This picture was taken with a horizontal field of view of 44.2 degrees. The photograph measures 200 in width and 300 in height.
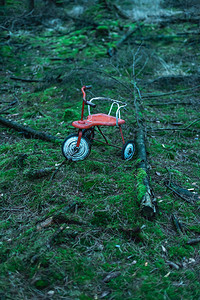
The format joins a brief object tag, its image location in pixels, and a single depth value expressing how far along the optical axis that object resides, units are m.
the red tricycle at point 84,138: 3.77
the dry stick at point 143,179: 2.99
